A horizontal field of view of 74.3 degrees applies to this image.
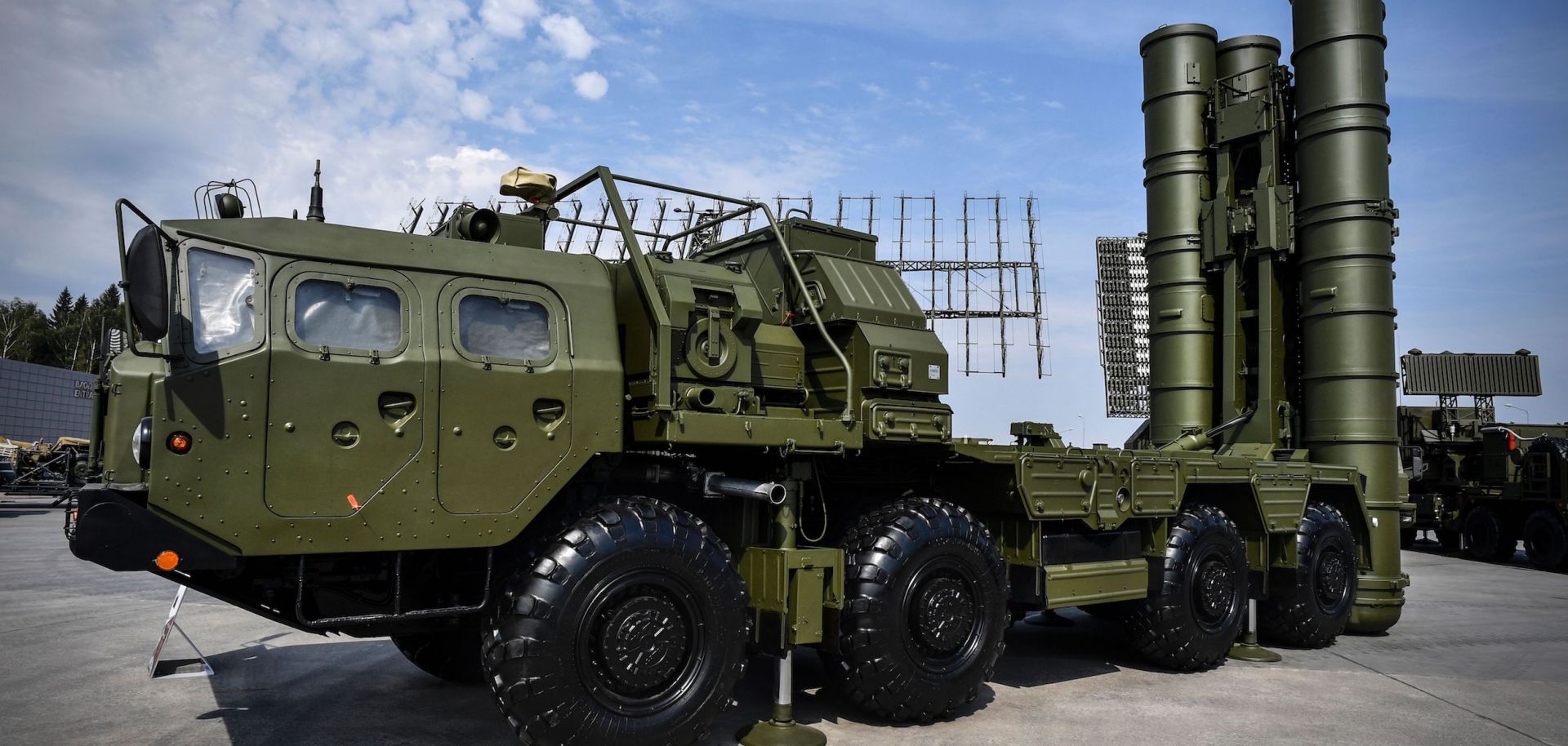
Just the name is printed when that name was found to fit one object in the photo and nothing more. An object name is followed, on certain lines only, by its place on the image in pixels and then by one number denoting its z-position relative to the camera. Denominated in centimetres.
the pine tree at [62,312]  7135
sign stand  722
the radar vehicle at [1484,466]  1891
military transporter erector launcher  463
